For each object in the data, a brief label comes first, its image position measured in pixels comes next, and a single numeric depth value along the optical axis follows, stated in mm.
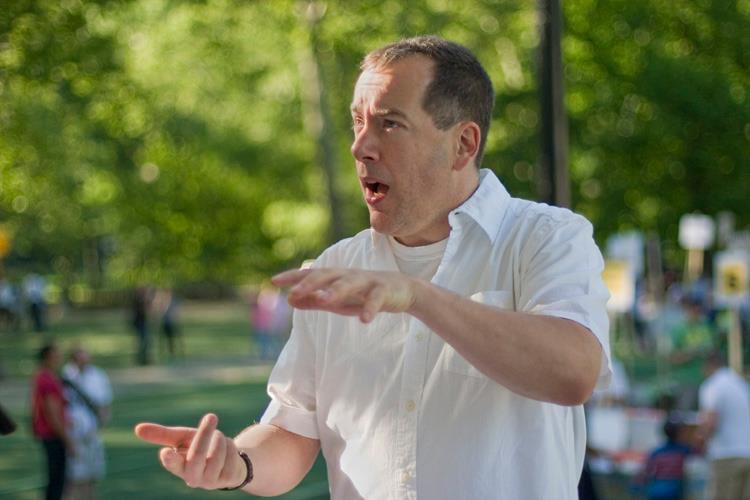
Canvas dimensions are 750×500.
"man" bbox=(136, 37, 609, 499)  2525
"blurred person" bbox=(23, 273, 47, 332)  44016
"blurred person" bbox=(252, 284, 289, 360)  31609
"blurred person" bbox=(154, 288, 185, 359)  33125
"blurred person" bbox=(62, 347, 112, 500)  12039
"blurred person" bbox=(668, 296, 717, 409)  22272
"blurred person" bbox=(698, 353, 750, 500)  11648
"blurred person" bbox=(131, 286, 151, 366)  31031
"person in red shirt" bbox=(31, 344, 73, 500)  11633
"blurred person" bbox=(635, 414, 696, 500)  11078
